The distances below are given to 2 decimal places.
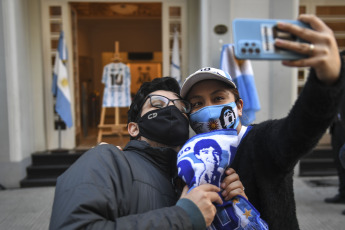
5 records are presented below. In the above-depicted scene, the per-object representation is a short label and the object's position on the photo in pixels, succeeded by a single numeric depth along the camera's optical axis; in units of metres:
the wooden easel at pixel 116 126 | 6.60
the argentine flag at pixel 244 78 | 4.48
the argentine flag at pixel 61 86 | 5.89
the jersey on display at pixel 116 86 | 6.50
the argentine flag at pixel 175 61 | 6.18
